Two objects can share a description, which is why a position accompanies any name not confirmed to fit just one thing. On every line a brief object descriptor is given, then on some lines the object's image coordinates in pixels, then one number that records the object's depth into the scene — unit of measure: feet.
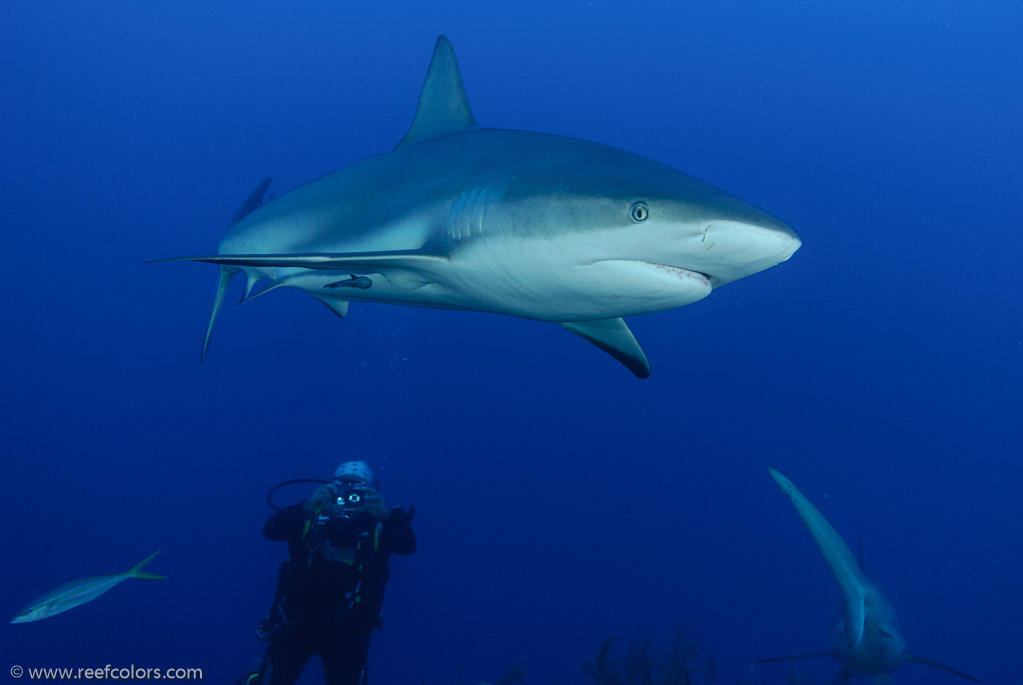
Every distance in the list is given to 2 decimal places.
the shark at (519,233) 5.57
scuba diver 15.60
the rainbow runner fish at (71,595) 15.08
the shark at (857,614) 13.96
